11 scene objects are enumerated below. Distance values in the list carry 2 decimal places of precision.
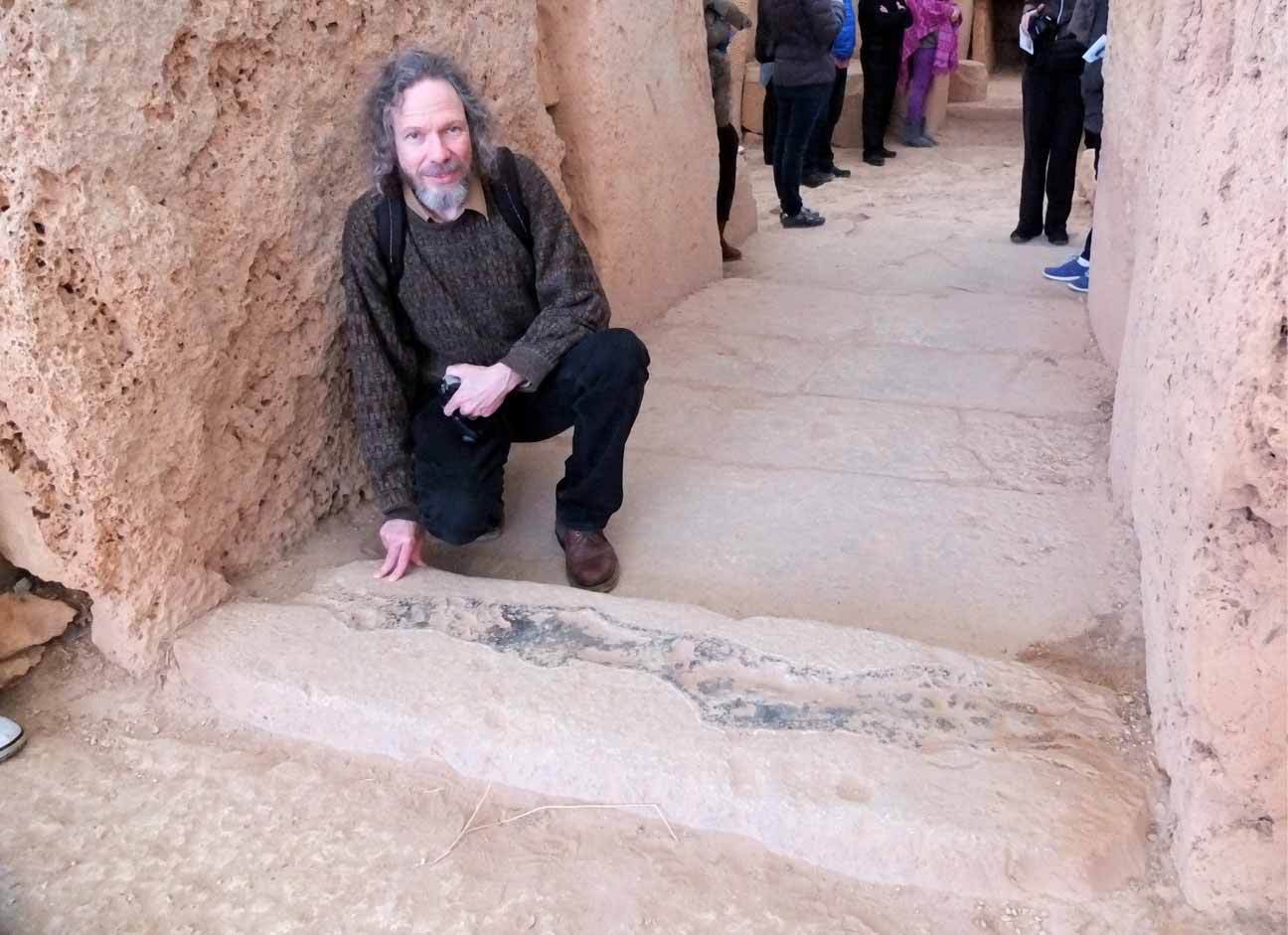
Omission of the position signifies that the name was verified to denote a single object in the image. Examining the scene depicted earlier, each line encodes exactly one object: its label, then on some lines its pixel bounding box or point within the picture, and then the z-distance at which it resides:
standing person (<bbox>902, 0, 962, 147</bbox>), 8.72
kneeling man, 2.36
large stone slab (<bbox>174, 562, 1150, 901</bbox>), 1.57
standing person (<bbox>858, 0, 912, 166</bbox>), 8.10
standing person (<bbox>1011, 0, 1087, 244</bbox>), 4.90
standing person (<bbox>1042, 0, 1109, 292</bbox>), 4.58
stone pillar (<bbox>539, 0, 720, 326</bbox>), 3.76
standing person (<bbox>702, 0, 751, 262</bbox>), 5.07
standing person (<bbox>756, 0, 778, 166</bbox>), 6.18
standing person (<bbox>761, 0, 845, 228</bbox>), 5.83
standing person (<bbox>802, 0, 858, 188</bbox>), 7.73
